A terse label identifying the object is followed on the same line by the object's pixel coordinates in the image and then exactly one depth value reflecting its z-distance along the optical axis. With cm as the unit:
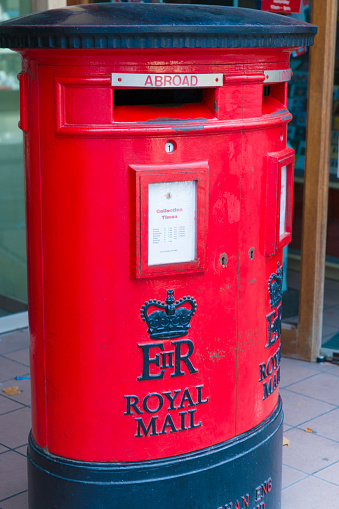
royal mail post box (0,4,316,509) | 226
